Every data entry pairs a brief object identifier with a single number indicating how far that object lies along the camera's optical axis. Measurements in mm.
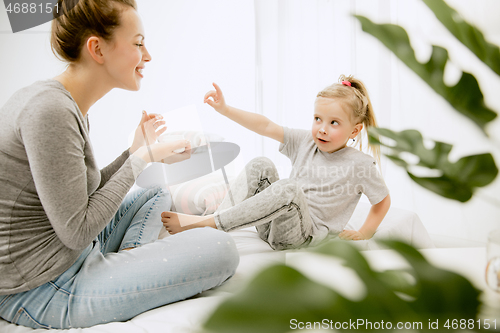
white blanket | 714
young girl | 1161
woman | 699
